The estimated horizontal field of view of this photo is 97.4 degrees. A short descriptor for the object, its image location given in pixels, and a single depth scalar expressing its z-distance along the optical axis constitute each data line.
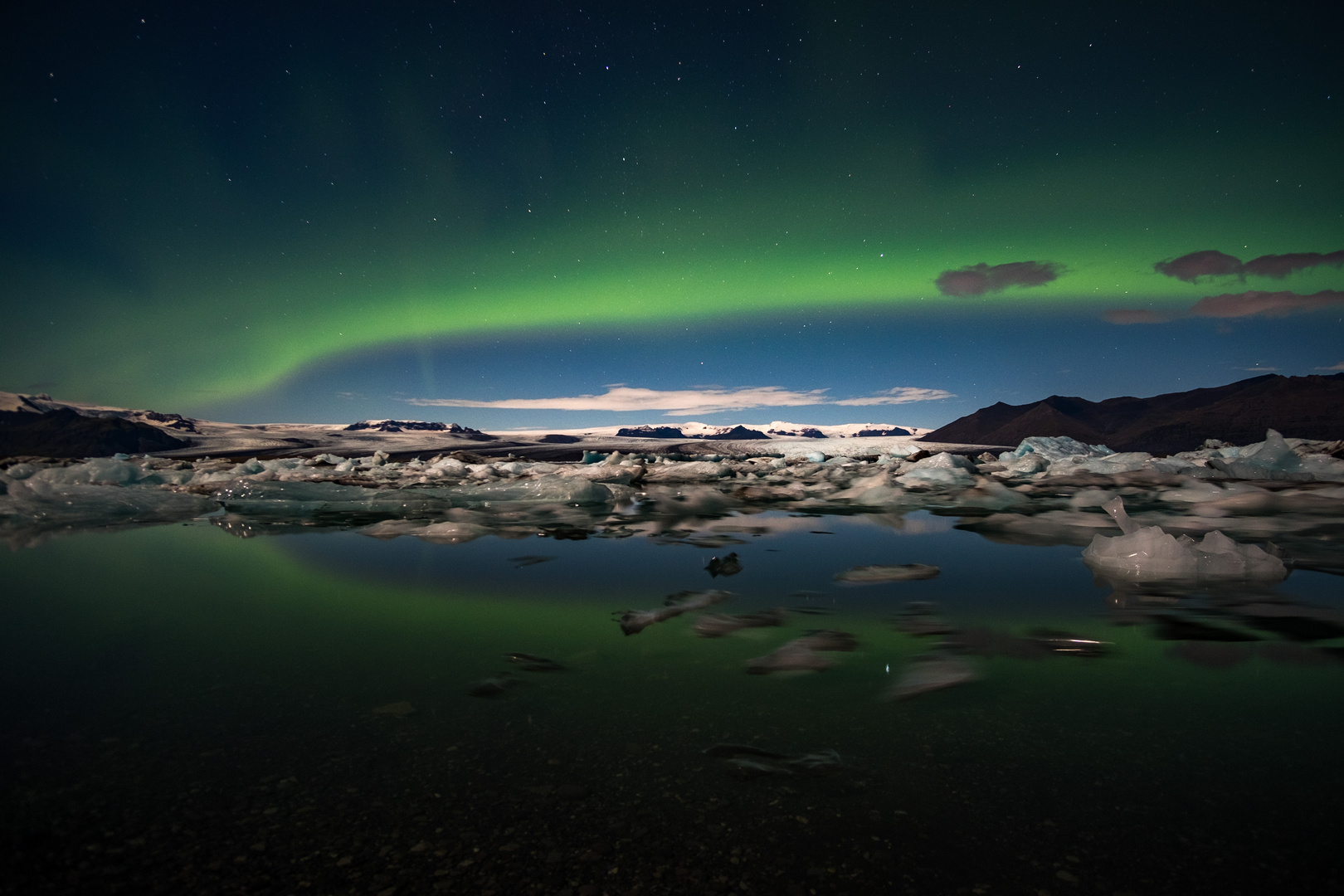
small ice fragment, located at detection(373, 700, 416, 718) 2.10
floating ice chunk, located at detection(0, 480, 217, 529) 8.45
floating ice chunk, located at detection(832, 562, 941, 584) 4.49
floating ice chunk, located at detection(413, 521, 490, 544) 6.55
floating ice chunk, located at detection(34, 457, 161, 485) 13.27
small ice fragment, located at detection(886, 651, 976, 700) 2.32
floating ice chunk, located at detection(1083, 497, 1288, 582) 4.08
